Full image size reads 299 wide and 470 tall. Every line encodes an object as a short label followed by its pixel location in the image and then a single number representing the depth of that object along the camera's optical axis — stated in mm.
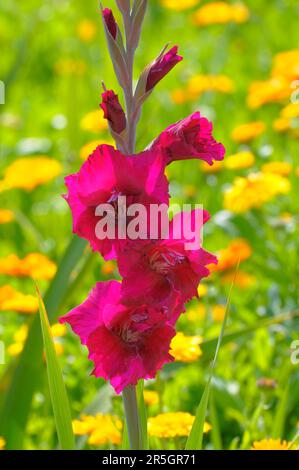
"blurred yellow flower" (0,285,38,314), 1853
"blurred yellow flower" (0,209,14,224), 2314
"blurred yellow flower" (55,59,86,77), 3299
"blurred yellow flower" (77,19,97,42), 3861
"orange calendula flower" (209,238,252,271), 2051
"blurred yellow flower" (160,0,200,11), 3627
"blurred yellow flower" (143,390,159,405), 1467
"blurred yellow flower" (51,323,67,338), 1719
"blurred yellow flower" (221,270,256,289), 2105
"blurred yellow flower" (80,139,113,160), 2456
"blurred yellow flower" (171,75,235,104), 2957
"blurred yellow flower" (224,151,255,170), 2271
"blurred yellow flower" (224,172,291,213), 2027
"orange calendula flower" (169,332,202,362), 1407
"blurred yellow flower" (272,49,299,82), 2621
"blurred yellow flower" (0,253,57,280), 2023
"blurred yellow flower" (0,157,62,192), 2436
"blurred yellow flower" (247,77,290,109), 2598
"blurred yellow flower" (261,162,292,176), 2211
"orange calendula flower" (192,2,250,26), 3451
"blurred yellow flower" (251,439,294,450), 1237
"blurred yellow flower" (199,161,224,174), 2582
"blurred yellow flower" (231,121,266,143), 2529
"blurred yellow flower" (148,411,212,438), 1295
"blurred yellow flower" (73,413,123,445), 1358
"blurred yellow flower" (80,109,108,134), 2723
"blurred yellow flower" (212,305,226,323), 2002
